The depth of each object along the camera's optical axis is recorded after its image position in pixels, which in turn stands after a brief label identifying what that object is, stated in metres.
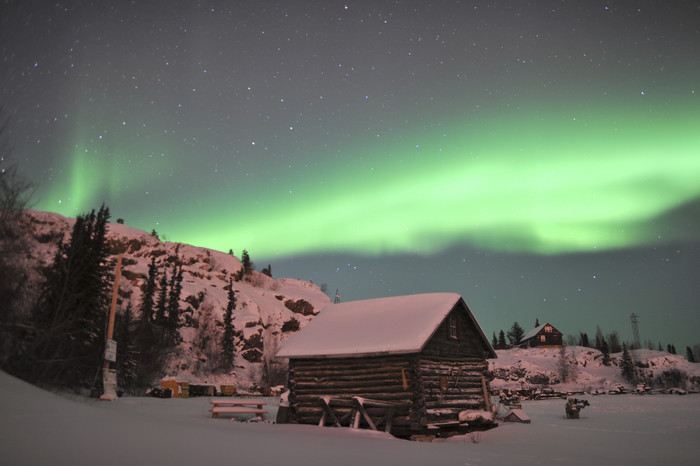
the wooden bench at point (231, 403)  19.77
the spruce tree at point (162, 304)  80.94
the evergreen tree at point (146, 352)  44.34
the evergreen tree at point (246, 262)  148.43
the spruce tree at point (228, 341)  82.06
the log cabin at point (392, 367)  19.31
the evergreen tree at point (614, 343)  145.85
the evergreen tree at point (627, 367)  84.89
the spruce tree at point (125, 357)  40.52
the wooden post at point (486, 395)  24.02
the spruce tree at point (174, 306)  79.62
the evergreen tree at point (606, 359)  95.00
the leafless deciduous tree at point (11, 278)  18.73
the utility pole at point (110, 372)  20.75
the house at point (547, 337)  109.50
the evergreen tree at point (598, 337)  150.52
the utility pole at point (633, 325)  110.00
